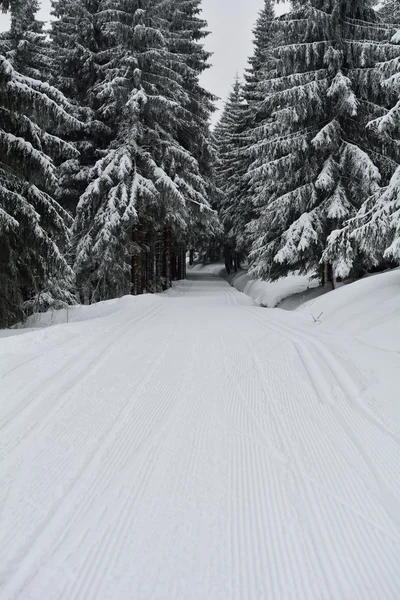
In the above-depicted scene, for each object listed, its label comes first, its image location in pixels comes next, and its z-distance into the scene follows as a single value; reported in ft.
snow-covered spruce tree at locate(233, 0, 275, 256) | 77.46
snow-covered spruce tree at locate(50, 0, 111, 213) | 48.11
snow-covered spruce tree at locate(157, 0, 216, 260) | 57.72
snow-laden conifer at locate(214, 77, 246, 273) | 85.61
